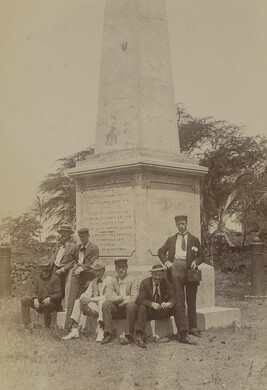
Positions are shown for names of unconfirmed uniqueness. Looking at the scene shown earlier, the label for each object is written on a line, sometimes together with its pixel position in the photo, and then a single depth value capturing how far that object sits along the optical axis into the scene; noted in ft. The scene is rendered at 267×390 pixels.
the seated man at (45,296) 29.89
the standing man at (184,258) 27.32
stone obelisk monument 29.81
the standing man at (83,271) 29.35
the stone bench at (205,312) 27.78
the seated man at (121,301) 25.31
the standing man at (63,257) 30.39
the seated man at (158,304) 25.27
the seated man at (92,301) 27.14
